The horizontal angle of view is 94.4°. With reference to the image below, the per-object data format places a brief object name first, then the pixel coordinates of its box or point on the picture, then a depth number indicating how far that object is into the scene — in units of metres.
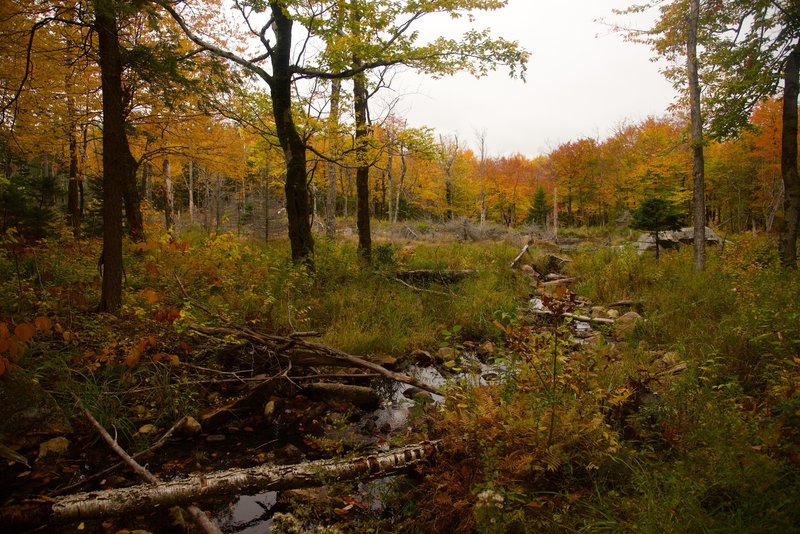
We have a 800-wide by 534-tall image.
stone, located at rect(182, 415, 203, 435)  3.95
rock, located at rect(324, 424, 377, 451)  3.79
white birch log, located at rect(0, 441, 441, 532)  2.29
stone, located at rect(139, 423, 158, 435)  3.75
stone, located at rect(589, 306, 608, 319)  7.92
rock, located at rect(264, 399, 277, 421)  4.30
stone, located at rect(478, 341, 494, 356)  6.12
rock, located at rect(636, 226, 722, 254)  15.54
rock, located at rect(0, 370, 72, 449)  3.36
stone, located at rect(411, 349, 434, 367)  6.08
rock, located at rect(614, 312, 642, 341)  6.53
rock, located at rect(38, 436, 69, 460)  3.36
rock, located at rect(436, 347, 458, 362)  5.97
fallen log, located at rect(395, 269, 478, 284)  10.05
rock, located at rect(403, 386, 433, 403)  4.52
